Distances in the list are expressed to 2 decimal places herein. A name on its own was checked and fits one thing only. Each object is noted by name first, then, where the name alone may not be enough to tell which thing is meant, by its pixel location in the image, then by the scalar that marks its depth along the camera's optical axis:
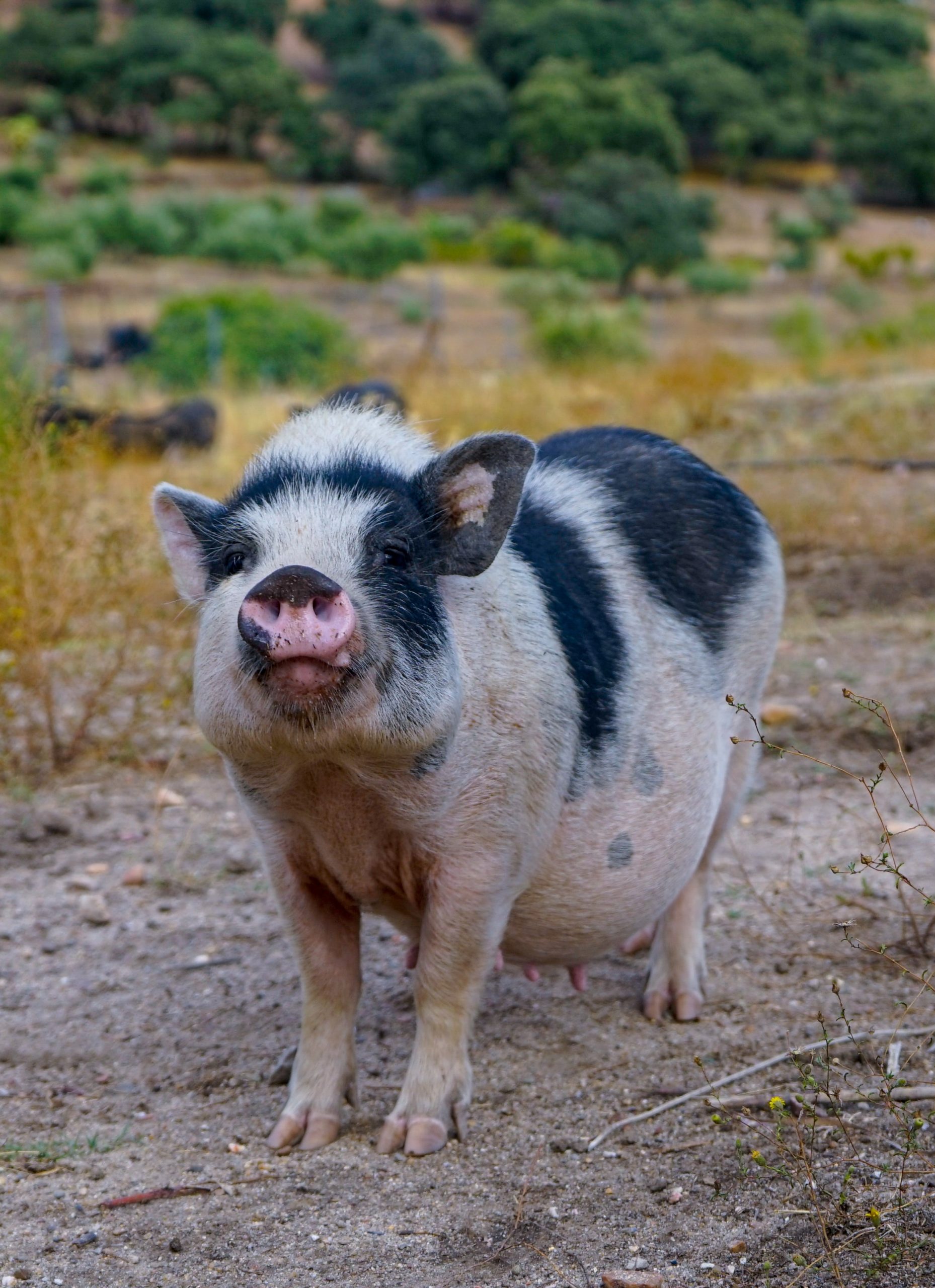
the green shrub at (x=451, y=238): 50.69
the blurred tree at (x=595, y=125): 64.19
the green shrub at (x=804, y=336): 24.06
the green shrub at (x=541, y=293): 34.44
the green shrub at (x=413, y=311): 37.38
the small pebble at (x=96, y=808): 5.76
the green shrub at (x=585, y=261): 47.50
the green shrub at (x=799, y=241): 55.44
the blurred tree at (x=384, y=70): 72.56
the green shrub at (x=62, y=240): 40.12
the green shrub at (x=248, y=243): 45.50
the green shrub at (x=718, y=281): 46.97
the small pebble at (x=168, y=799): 5.82
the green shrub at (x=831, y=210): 62.00
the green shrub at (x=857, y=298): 40.81
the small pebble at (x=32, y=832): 5.50
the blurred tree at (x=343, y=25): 80.38
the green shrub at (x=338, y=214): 54.06
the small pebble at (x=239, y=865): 5.24
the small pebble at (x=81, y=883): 5.11
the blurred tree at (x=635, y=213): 51.03
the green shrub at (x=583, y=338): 24.91
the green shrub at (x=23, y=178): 53.91
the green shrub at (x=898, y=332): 26.44
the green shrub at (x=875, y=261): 49.34
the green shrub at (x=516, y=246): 49.16
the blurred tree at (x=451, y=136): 67.25
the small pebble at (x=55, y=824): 5.54
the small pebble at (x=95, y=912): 4.85
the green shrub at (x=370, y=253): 45.31
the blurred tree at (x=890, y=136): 68.31
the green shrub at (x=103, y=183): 55.62
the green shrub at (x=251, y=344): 24.86
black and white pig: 2.86
